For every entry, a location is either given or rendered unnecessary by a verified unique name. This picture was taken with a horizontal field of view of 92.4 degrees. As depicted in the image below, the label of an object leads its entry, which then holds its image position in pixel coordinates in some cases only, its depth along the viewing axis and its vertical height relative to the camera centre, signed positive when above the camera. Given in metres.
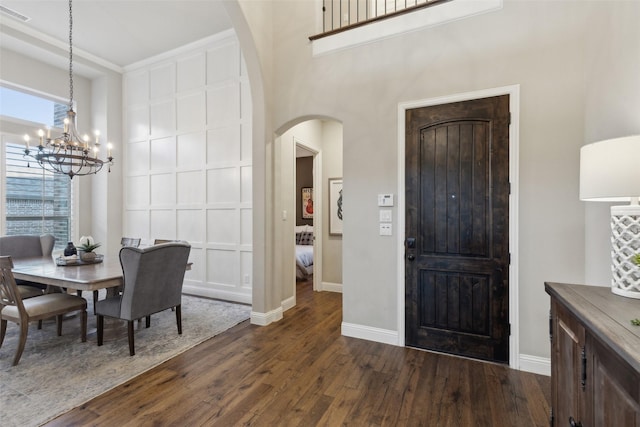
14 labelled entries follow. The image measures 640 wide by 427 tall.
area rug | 2.07 -1.27
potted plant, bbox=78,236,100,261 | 3.45 -0.41
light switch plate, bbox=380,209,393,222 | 3.04 -0.02
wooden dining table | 2.63 -0.57
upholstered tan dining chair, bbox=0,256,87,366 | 2.55 -0.82
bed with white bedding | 5.94 -0.95
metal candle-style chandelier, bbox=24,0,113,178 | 3.16 +0.72
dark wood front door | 2.61 -0.14
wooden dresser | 0.85 -0.50
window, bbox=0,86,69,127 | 4.69 +1.71
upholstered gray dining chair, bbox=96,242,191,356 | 2.68 -0.65
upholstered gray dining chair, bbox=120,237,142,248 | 4.20 -0.40
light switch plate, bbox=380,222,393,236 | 3.04 -0.16
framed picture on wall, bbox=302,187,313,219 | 8.45 +0.29
